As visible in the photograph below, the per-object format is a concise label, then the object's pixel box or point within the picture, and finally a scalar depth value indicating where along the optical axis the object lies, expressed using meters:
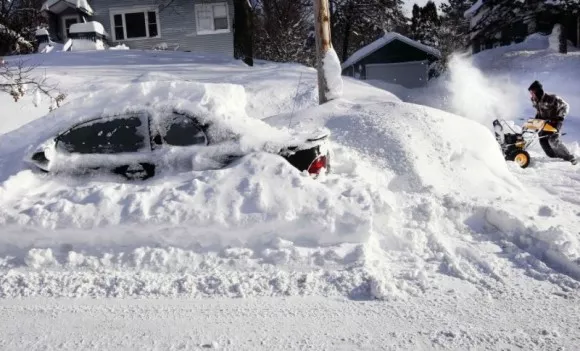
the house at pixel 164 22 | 25.67
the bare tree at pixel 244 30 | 18.30
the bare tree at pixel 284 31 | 28.31
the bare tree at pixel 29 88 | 9.87
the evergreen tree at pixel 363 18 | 30.03
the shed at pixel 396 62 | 27.36
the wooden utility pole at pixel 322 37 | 9.22
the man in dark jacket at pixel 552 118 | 9.45
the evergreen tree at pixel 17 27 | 14.30
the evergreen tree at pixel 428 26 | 30.11
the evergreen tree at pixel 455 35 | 30.28
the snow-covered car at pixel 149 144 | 5.45
